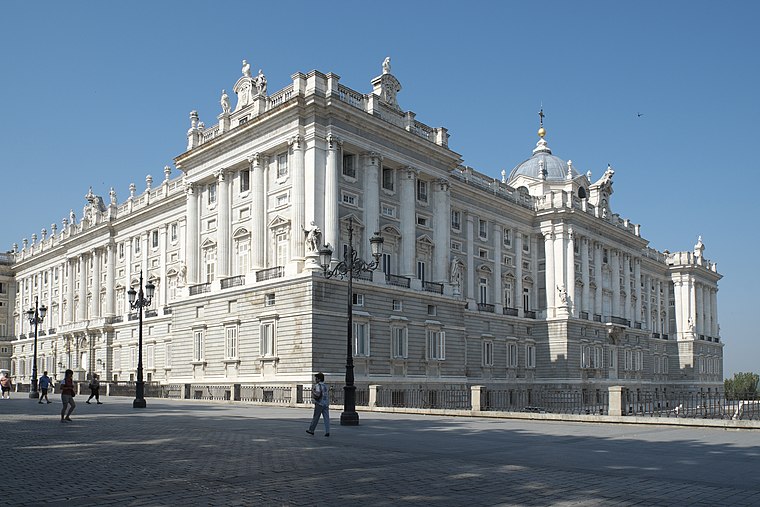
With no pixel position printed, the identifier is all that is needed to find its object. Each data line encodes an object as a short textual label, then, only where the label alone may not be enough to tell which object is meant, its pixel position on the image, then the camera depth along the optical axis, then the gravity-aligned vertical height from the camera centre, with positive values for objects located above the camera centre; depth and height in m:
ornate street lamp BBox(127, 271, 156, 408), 33.59 -2.00
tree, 104.31 -8.89
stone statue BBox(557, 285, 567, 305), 66.25 +2.46
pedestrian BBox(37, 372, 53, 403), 38.17 -3.03
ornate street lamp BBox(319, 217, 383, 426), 23.78 -1.35
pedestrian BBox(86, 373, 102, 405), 37.75 -3.23
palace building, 43.81 +4.87
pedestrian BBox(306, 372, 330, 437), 19.66 -2.15
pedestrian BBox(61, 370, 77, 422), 23.77 -2.22
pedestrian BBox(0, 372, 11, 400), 47.78 -3.93
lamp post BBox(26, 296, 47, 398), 46.63 +0.27
